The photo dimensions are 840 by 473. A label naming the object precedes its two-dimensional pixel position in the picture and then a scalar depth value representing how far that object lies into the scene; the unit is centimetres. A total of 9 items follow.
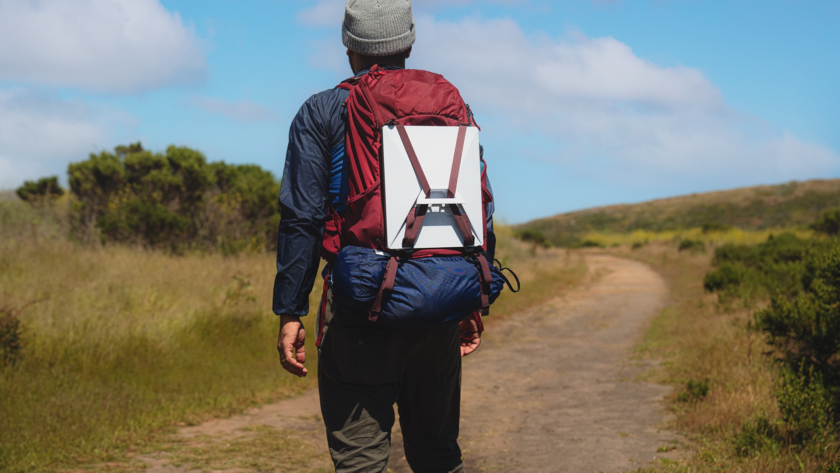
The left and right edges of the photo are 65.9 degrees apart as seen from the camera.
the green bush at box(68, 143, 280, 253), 1202
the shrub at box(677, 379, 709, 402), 521
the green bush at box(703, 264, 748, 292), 1111
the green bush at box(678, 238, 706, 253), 2790
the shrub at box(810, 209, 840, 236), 2388
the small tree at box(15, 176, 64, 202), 1827
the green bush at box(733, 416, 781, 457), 377
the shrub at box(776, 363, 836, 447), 377
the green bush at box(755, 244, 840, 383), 484
